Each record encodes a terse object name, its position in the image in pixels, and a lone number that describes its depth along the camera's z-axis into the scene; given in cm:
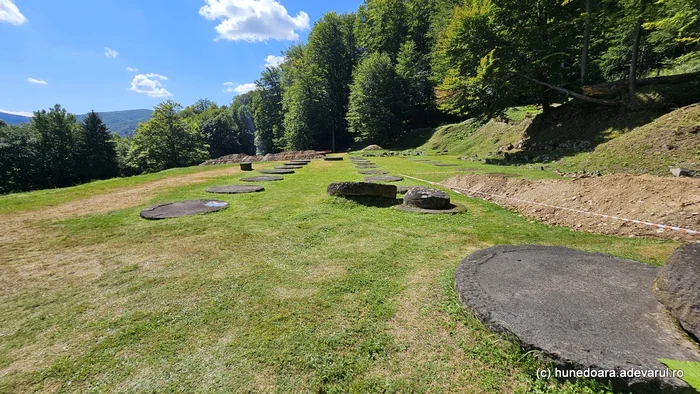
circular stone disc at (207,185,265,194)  870
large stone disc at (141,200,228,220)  595
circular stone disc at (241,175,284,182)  1129
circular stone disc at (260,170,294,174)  1424
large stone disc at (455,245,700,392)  195
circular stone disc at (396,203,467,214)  610
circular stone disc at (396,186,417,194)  819
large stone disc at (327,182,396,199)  698
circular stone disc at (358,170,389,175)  1300
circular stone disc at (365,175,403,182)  1050
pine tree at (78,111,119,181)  4156
